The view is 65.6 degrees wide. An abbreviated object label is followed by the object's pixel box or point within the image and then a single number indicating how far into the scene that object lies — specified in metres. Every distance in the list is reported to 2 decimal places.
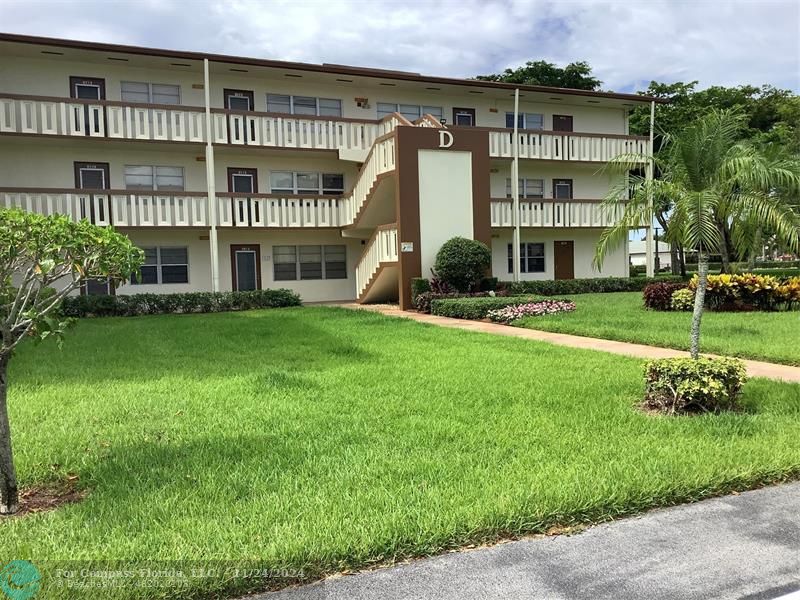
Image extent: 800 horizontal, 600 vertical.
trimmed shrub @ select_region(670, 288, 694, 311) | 15.55
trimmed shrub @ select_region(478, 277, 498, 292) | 18.64
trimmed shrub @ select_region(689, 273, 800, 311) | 15.33
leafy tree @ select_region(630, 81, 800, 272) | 33.66
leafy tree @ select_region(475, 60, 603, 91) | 37.09
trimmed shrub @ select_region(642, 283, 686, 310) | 16.03
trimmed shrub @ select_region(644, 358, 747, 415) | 6.19
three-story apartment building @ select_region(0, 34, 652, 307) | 18.48
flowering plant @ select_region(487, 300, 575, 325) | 14.79
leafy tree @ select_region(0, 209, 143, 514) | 4.02
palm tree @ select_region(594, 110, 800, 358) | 7.21
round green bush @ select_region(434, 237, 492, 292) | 17.64
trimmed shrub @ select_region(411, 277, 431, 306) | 17.95
